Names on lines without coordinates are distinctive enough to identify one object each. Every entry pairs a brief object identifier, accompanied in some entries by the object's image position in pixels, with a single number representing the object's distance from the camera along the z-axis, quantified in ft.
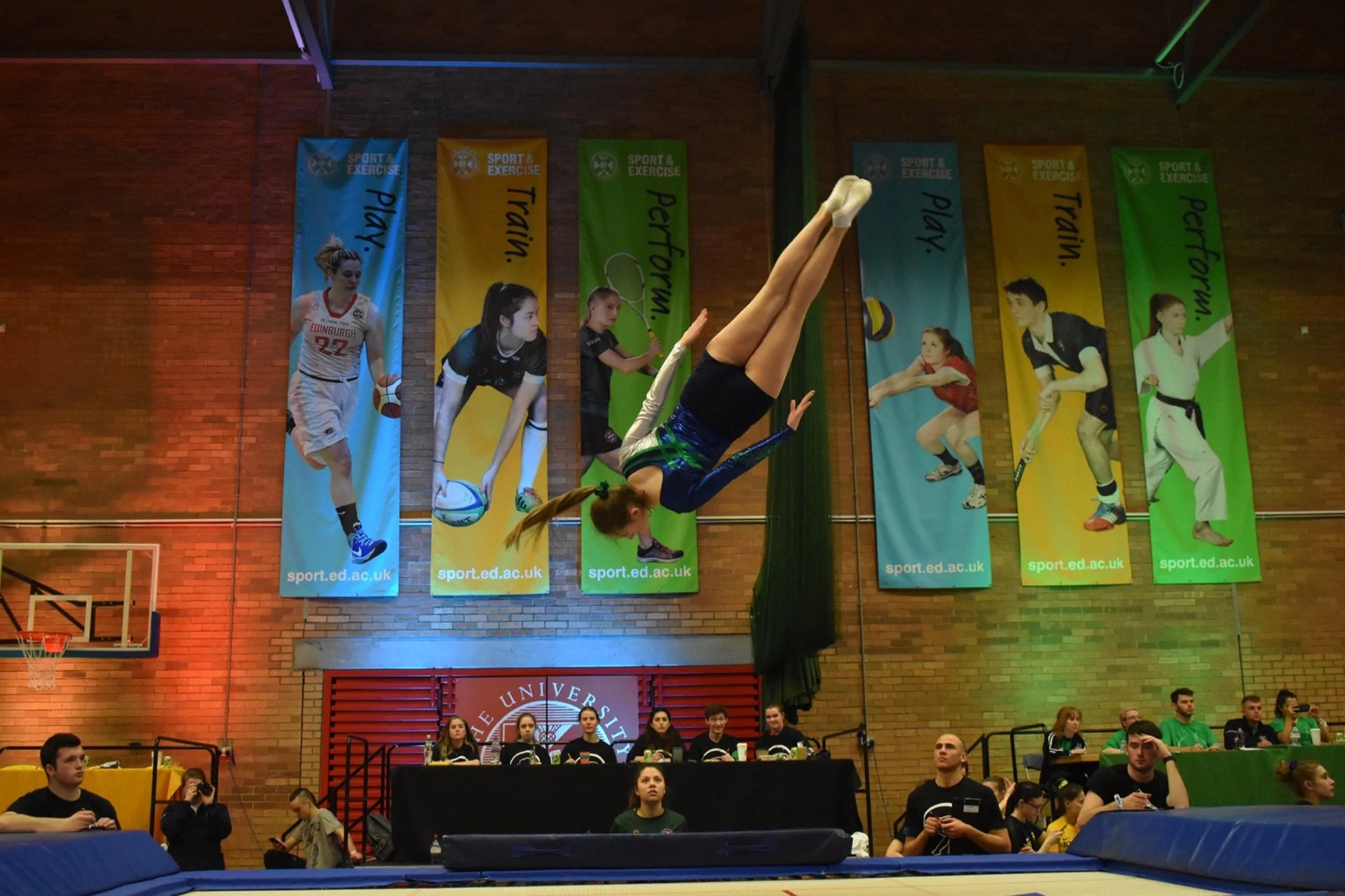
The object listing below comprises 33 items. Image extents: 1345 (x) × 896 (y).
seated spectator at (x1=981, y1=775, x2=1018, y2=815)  25.68
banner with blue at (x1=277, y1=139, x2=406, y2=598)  32.58
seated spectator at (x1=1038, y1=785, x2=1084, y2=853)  21.27
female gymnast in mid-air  16.98
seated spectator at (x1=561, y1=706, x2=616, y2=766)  25.75
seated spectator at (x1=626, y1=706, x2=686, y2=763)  26.73
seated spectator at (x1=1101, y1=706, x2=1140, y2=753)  28.14
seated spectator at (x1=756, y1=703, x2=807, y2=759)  25.71
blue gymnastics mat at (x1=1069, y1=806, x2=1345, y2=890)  12.85
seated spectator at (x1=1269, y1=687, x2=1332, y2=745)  28.32
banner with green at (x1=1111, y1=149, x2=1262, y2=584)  34.50
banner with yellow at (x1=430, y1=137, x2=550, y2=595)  32.81
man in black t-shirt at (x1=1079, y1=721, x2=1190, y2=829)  17.37
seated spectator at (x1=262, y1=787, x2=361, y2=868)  24.22
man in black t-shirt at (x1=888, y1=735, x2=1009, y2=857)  17.61
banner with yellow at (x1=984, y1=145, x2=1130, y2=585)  34.27
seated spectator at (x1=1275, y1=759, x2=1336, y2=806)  19.21
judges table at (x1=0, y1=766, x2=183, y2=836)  28.09
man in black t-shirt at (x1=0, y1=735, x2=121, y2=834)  17.01
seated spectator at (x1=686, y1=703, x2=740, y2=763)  26.78
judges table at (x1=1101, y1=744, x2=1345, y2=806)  24.53
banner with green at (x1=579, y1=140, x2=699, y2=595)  33.19
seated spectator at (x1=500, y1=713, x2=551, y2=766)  25.22
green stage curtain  26.50
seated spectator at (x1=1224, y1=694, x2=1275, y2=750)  28.50
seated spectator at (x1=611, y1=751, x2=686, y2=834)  18.75
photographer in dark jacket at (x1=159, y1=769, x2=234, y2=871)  21.35
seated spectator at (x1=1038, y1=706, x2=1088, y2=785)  28.66
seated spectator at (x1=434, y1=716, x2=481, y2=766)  26.14
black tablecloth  22.44
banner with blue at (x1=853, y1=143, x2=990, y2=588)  33.94
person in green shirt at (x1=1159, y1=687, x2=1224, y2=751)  29.25
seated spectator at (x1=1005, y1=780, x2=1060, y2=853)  23.26
